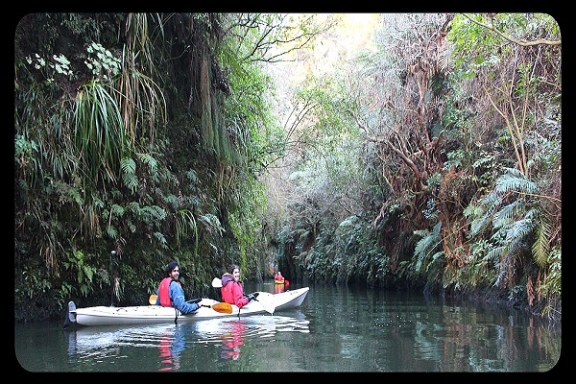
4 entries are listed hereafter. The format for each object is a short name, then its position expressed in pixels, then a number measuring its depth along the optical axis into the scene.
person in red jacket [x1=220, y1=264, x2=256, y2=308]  11.22
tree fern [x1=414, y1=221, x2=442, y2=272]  15.71
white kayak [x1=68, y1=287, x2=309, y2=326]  8.68
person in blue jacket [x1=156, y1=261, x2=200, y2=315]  9.83
